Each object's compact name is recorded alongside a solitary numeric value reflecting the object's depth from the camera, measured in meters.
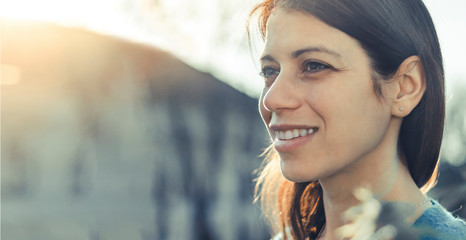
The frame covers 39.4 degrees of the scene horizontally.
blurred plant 0.60
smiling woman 0.60
